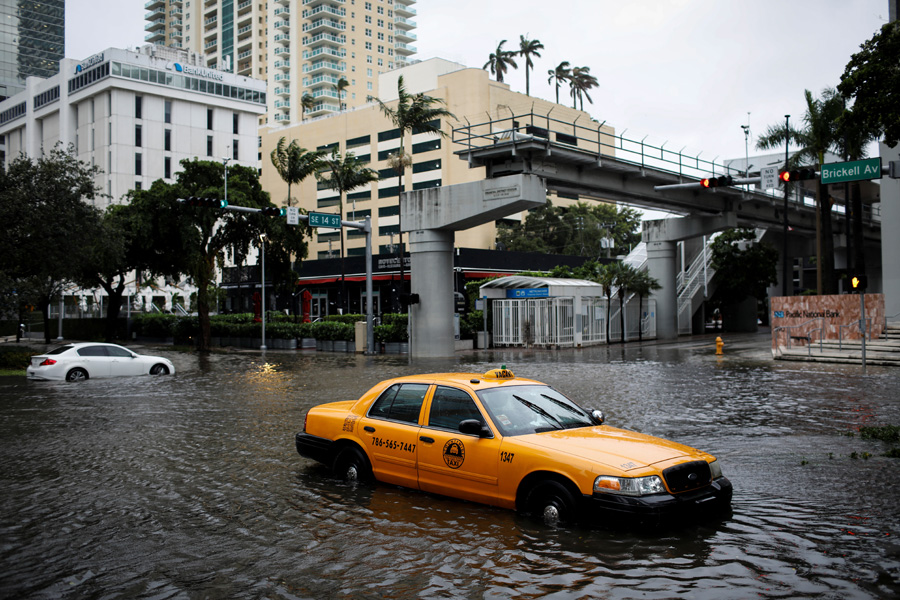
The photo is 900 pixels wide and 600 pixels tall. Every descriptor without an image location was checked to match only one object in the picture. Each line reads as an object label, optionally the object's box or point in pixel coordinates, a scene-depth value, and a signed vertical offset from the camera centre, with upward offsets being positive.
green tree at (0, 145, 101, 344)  24.41 +3.24
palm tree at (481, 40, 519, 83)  95.50 +32.87
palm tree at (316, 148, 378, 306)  45.94 +8.83
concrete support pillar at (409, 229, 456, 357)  31.25 +0.77
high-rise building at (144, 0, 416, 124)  119.75 +46.91
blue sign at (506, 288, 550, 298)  36.22 +0.98
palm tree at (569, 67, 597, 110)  101.31 +31.91
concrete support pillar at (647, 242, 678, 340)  41.72 +1.51
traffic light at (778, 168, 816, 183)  19.88 +3.73
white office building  84.00 +25.00
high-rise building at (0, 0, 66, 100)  156.38 +61.25
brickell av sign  19.09 +3.71
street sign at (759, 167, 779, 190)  23.89 +4.34
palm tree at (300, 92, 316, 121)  102.69 +29.84
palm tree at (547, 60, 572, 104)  99.81 +32.71
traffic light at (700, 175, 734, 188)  23.83 +4.24
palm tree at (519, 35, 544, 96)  94.94 +34.17
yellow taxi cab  6.16 -1.32
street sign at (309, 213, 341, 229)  30.22 +3.92
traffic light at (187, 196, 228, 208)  24.81 +3.83
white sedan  22.31 -1.49
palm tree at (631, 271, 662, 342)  39.19 +1.46
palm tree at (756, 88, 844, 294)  35.41 +8.51
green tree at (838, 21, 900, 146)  14.53 +4.66
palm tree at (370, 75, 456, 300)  36.91 +10.13
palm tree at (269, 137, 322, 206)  47.91 +10.00
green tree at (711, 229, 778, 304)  46.75 +3.07
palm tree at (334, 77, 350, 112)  102.56 +32.49
